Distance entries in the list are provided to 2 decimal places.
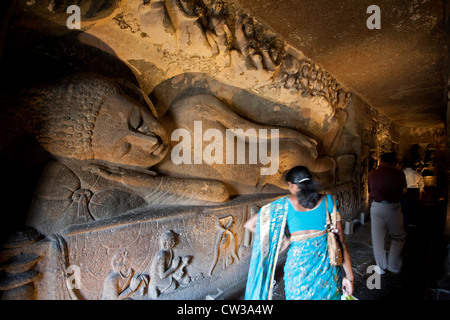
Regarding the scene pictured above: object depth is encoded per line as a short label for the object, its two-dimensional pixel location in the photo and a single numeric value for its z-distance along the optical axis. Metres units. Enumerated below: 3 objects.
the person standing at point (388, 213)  2.27
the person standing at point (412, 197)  3.53
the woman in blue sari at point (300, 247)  1.19
